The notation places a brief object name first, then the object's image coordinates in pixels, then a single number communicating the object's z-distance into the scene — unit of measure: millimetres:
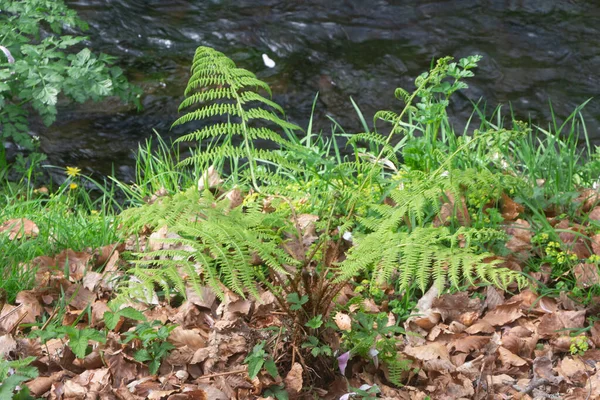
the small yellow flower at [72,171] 4718
